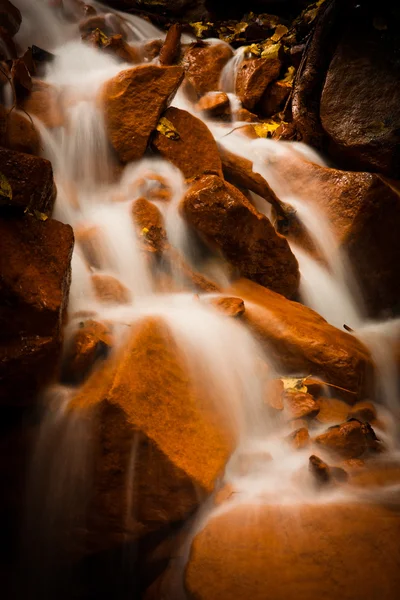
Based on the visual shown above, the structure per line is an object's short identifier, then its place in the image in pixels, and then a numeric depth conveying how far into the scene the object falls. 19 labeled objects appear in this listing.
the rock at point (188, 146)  6.27
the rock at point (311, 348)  3.91
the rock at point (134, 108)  6.26
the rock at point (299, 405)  3.57
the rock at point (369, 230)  5.92
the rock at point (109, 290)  4.07
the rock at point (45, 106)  6.21
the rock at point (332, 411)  3.63
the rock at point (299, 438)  3.21
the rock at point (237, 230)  4.82
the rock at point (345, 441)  3.16
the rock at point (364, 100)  6.93
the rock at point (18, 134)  5.12
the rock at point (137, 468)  2.60
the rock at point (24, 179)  3.02
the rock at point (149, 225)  5.03
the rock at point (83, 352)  3.05
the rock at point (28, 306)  2.62
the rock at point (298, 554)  1.97
